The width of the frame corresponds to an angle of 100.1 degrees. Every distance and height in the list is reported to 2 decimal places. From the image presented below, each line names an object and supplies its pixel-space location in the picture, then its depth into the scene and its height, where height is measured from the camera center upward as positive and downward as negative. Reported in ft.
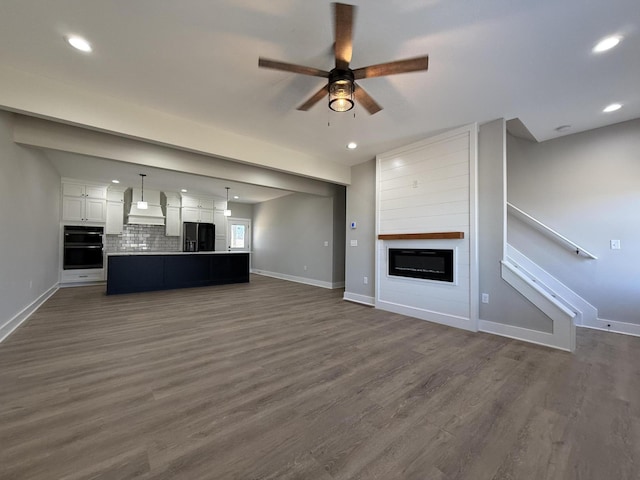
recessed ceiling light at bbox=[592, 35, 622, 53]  6.81 +5.28
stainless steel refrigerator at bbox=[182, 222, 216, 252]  28.12 +0.65
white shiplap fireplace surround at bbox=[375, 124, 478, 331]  12.17 +1.35
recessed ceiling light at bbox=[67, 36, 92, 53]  7.14 +5.43
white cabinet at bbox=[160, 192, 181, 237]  27.20 +3.13
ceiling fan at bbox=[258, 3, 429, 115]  5.81 +4.46
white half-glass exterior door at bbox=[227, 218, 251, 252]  33.75 +1.06
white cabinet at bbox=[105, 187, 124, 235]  24.16 +2.86
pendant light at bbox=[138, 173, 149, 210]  20.23 +3.05
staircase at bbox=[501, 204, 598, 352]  9.84 -2.05
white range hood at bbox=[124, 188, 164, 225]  24.84 +3.21
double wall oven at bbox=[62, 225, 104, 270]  21.76 -0.41
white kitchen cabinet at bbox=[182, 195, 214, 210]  28.02 +4.44
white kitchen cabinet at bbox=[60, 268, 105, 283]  21.83 -2.79
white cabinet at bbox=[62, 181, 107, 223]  21.74 +3.34
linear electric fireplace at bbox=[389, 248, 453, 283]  12.92 -0.97
